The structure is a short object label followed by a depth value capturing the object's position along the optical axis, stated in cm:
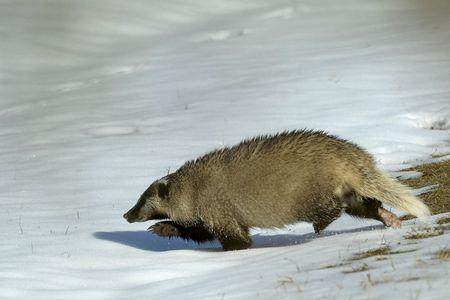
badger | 1758
